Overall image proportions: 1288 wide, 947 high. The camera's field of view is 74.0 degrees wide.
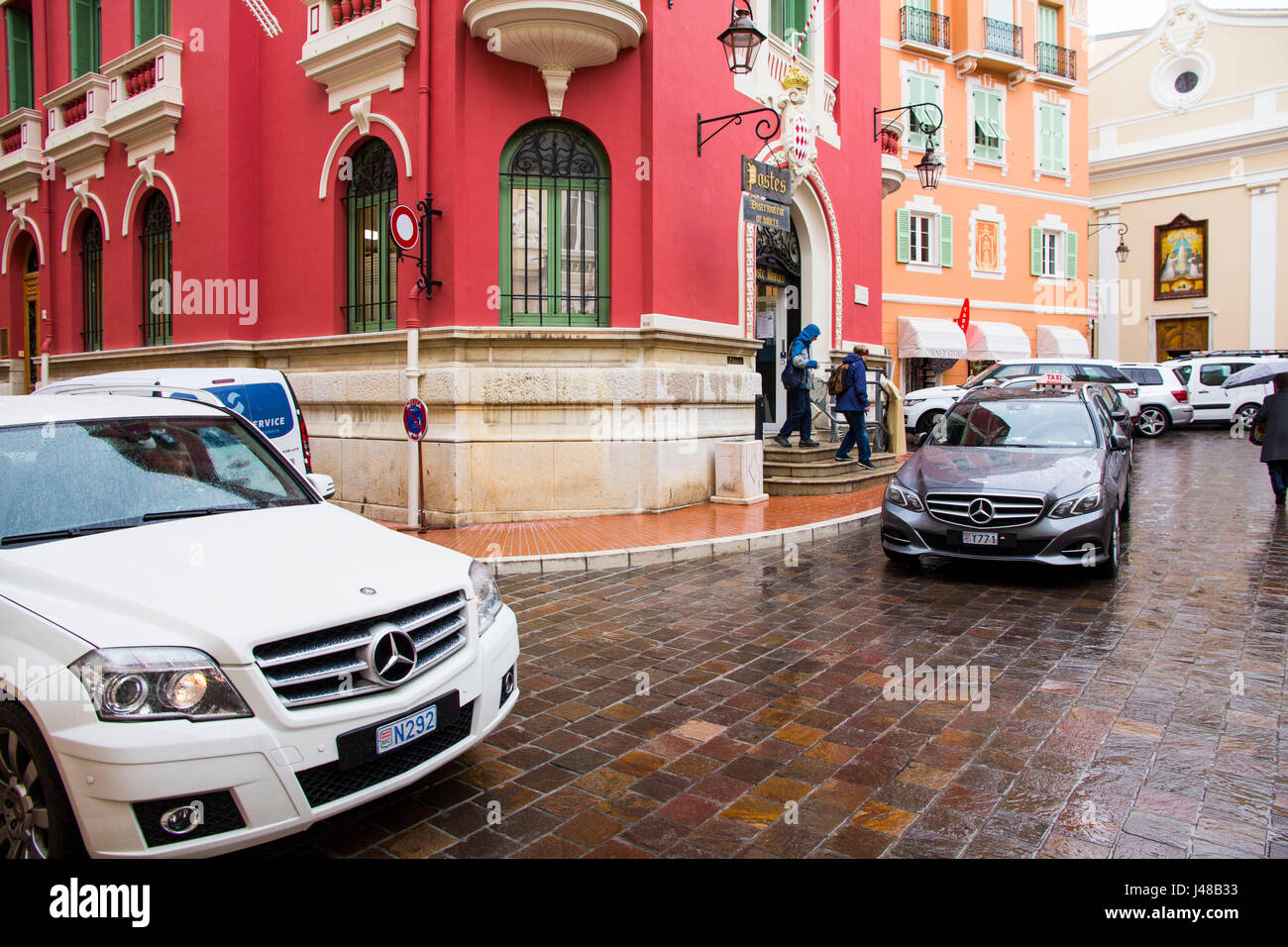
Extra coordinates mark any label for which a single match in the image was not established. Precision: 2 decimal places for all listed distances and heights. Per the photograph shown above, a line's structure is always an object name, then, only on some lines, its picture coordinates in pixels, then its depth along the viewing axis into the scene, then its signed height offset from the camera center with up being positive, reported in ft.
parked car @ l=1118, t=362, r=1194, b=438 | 74.49 +3.77
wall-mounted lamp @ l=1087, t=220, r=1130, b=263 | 113.09 +26.03
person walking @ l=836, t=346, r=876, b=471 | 43.91 +2.44
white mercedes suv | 8.49 -2.29
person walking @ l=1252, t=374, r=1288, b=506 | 34.78 +0.45
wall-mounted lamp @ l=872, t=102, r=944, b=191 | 55.83 +18.29
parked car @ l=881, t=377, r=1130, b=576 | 23.62 -1.25
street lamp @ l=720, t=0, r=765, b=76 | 34.55 +16.55
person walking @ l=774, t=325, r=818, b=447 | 44.01 +3.16
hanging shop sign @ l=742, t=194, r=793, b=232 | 41.27 +11.44
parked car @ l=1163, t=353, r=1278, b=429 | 74.49 +4.72
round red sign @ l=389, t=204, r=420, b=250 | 31.60 +8.29
